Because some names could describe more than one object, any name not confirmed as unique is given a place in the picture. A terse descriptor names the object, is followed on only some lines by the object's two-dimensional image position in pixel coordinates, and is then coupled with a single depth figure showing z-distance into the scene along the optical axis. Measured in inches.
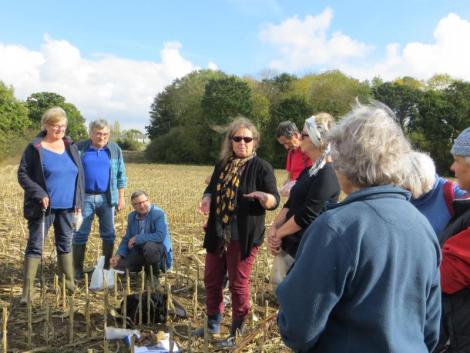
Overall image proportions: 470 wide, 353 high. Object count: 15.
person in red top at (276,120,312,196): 229.1
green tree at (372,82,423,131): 1933.6
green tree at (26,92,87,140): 2699.3
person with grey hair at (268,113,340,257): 125.3
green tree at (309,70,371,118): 1852.9
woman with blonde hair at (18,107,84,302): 183.9
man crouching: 221.0
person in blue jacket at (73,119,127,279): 216.2
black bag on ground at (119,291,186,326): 169.0
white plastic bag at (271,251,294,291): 146.2
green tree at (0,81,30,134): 1628.9
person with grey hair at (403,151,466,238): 105.7
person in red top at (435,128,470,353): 83.6
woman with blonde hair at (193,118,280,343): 150.2
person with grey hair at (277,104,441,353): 59.2
